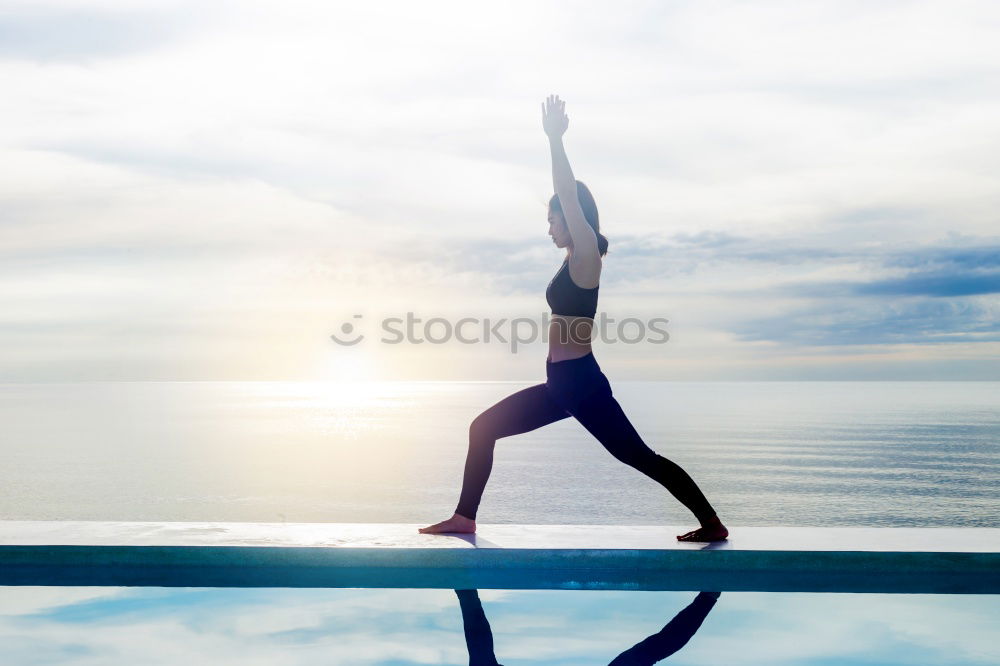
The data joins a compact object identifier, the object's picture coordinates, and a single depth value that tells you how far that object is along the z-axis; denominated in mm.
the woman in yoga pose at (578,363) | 4434
